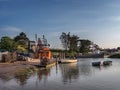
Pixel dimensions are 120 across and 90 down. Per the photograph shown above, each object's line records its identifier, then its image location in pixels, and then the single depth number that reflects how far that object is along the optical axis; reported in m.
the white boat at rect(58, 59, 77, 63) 41.09
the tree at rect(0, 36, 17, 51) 46.42
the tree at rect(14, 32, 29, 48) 61.58
